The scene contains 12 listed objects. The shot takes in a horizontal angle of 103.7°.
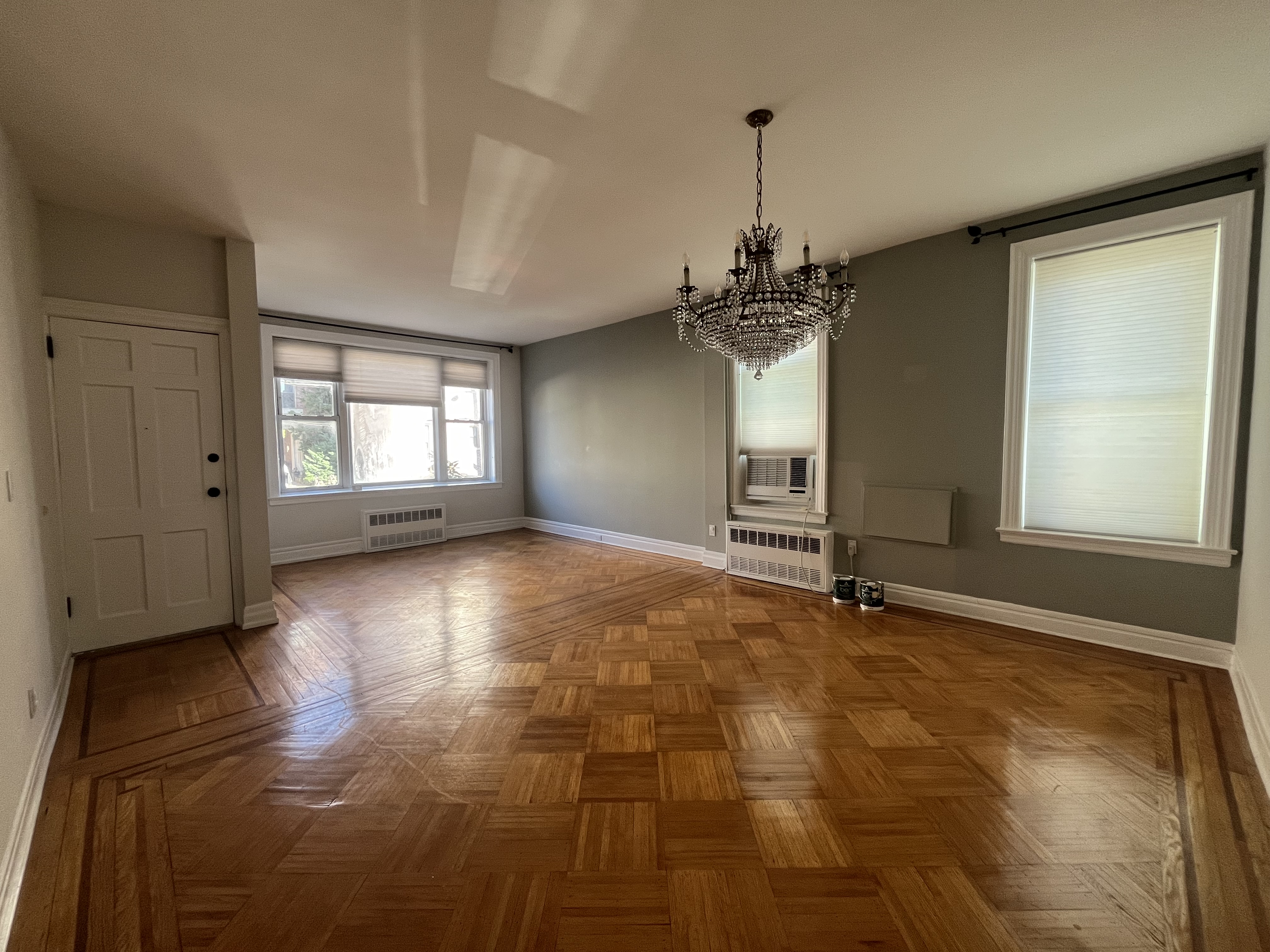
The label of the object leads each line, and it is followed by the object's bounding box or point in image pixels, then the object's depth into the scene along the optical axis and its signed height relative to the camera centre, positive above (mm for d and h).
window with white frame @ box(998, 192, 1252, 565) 2615 +376
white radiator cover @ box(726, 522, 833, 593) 4055 -904
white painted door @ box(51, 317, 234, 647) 2963 -176
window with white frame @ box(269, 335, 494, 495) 5477 +428
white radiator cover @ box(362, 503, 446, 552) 5902 -925
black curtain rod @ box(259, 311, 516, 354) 5312 +1445
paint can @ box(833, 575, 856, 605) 3857 -1088
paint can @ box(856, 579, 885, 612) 3715 -1097
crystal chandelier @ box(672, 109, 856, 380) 2242 +674
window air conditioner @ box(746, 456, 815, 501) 4281 -239
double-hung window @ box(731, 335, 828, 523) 4160 +216
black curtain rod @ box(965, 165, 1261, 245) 2510 +1399
